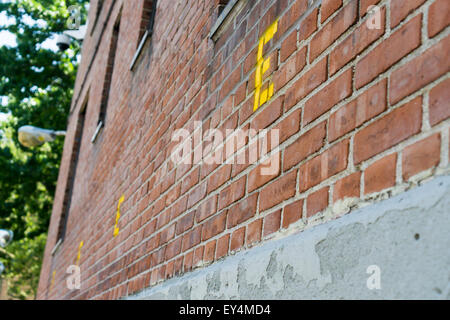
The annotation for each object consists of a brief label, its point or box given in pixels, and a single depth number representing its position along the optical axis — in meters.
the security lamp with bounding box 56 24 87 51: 10.11
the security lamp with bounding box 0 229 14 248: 11.38
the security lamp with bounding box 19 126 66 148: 8.89
